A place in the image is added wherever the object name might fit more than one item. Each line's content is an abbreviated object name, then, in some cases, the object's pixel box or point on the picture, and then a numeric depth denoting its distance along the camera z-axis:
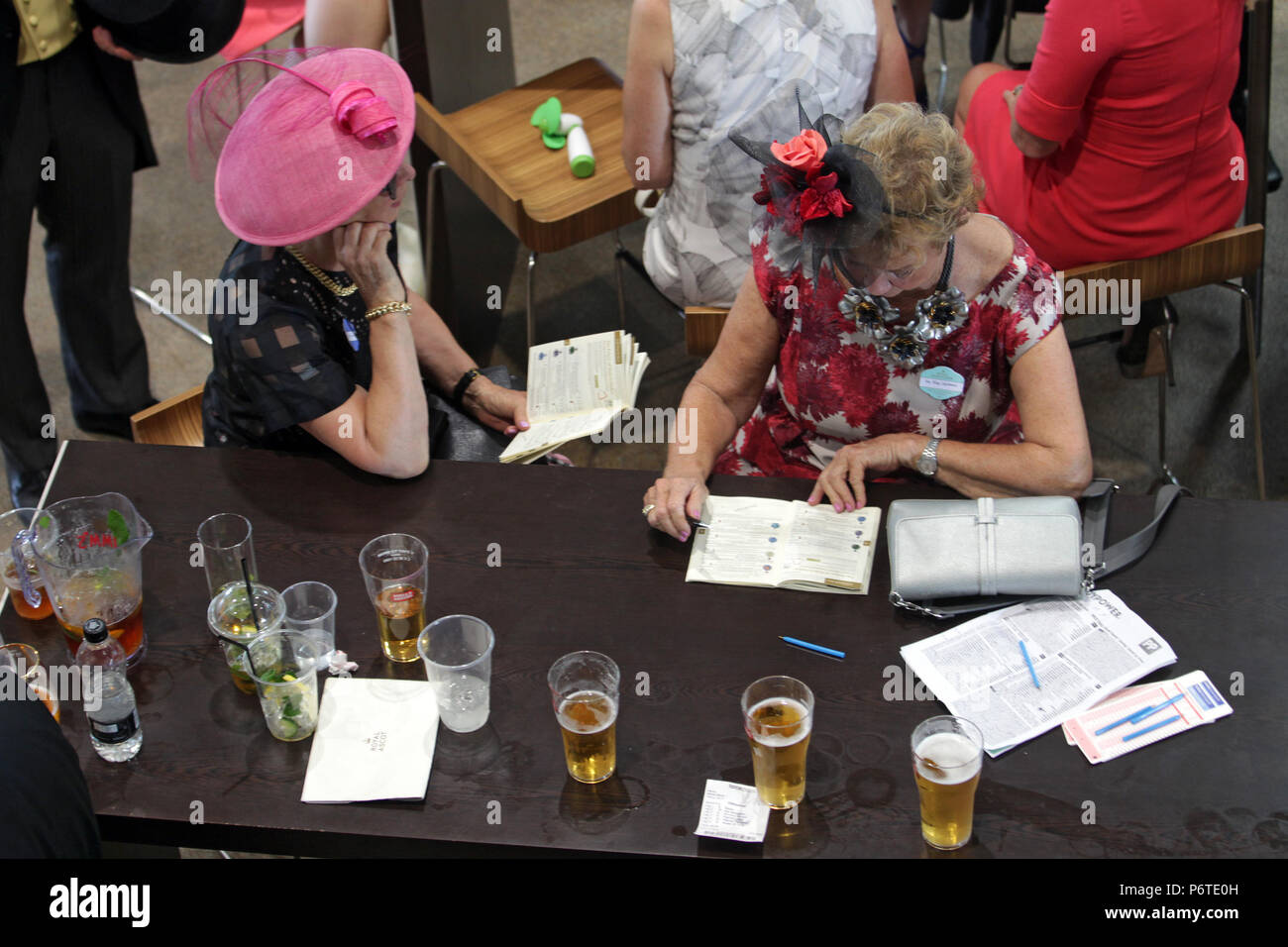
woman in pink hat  2.19
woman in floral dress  2.08
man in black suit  3.08
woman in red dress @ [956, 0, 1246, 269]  2.67
